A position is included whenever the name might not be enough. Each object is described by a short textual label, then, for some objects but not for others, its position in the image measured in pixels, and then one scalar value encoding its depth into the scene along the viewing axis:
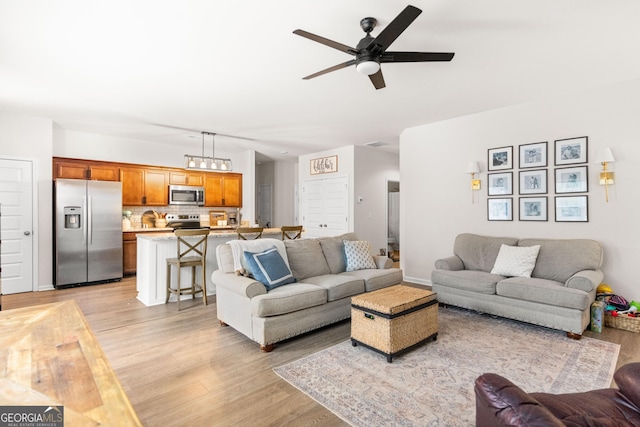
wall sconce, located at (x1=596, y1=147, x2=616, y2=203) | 3.61
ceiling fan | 2.19
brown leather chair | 0.96
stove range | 6.73
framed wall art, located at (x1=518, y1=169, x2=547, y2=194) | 4.20
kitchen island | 4.32
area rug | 2.06
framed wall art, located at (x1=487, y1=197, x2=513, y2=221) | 4.50
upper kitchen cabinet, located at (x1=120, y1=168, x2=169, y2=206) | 6.39
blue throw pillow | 3.23
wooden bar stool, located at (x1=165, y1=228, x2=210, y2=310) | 4.18
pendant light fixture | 5.32
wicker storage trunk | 2.68
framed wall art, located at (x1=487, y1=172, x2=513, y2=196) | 4.50
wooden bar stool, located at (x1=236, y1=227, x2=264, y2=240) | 4.70
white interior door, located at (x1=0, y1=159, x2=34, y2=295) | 4.80
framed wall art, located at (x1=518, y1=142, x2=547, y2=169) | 4.19
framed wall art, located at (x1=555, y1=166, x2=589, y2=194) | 3.89
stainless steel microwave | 6.97
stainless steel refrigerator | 5.21
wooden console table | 0.90
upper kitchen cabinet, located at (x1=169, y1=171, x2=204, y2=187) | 7.02
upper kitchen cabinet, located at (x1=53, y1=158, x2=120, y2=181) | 5.72
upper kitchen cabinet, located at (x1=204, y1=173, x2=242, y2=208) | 7.52
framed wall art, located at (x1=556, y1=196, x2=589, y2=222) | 3.89
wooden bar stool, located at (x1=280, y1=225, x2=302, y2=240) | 5.36
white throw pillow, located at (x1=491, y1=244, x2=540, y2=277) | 3.80
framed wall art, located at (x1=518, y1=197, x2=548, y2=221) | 4.20
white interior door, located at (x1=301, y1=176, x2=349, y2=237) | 7.11
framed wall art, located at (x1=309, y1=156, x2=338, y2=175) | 7.34
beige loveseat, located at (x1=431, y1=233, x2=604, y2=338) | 3.20
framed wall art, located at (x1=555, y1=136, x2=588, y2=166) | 3.89
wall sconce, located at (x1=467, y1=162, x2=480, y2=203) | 4.71
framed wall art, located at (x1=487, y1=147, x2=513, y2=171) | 4.47
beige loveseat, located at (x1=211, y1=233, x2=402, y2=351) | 2.93
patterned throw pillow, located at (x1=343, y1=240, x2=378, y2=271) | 4.20
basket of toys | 3.35
